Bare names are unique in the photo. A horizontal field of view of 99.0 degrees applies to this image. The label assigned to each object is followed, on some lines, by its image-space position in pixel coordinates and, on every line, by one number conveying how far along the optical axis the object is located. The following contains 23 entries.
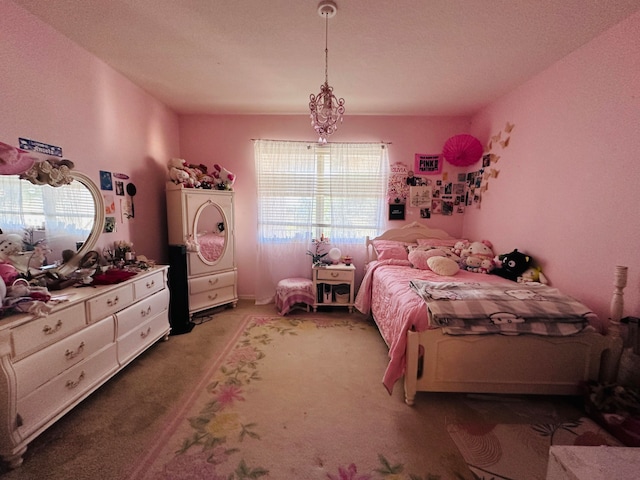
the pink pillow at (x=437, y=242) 3.41
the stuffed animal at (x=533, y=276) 2.37
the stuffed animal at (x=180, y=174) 2.99
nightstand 3.40
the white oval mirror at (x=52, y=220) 1.70
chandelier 1.72
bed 1.77
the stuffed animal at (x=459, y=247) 3.21
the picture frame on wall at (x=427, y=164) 3.61
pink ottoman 3.36
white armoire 2.96
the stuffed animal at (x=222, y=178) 3.35
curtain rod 3.60
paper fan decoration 3.16
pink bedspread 1.80
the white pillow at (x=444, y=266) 2.75
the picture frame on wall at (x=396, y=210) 3.69
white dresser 1.34
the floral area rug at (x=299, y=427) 1.39
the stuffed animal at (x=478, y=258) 2.85
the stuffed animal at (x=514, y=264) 2.52
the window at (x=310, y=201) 3.62
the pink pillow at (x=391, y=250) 3.27
